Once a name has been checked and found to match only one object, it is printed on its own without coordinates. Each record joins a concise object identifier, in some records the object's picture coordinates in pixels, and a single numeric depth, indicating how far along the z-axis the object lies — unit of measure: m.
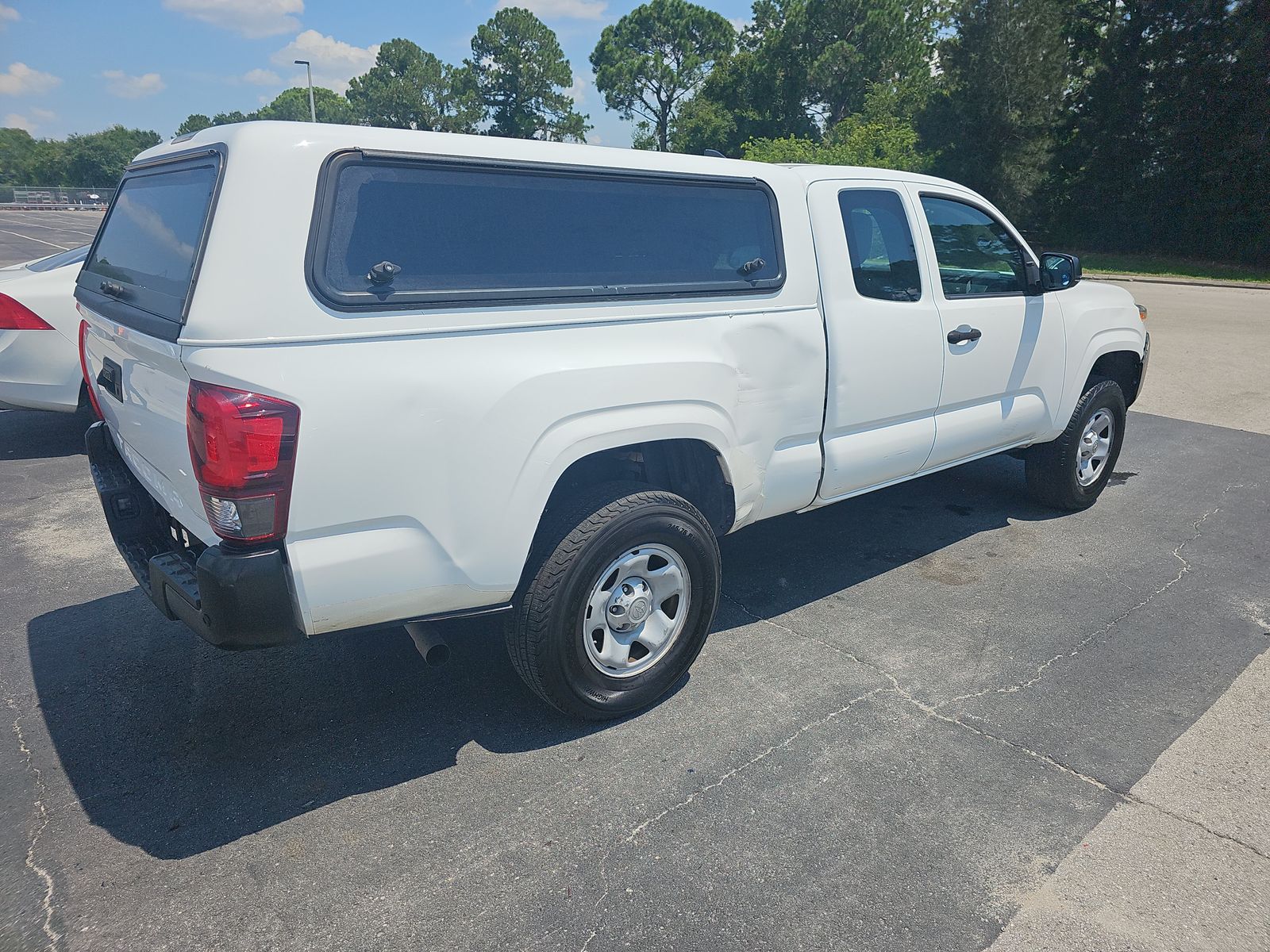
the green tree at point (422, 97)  86.81
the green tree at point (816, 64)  50.84
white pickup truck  2.43
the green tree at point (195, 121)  145.25
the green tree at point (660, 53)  75.00
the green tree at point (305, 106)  115.56
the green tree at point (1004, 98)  30.78
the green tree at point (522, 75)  83.50
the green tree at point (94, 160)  99.69
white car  6.02
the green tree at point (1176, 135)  26.22
